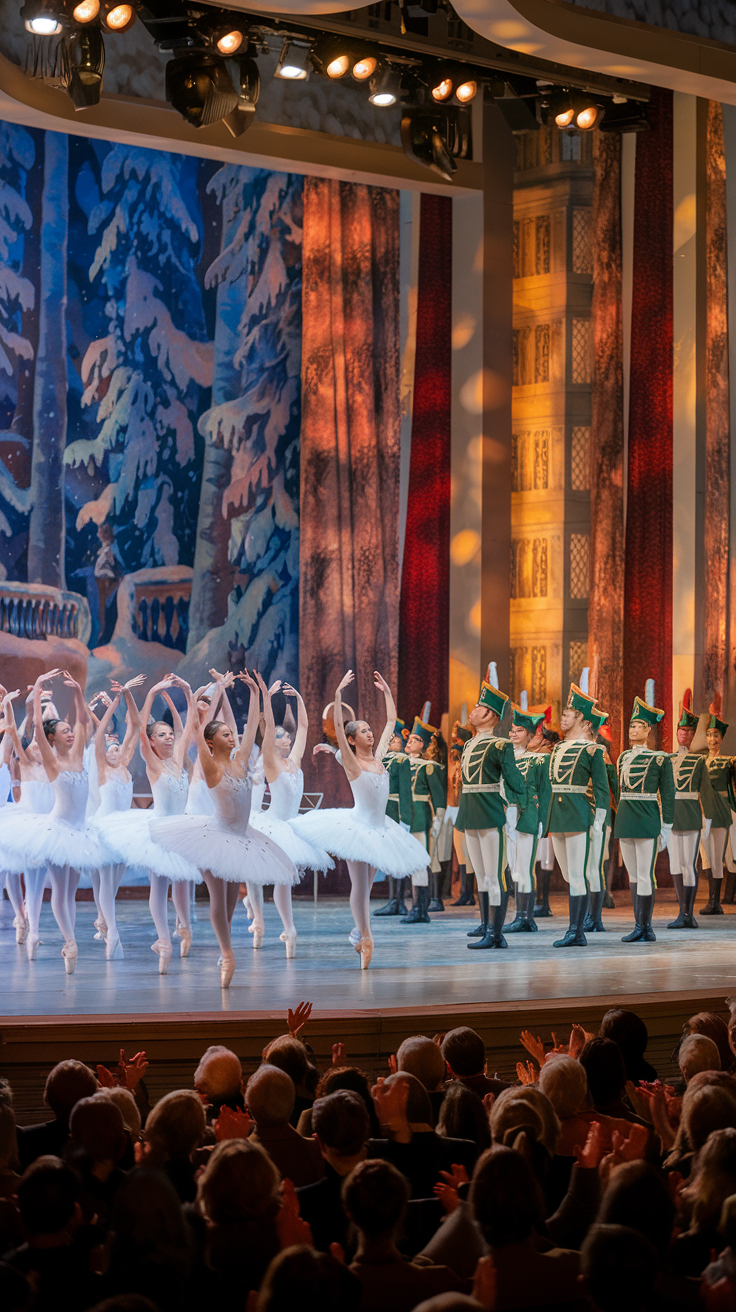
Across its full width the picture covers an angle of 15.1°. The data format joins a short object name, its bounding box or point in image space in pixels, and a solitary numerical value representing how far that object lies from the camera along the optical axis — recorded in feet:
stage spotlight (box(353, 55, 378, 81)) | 60.13
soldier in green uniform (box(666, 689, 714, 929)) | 63.38
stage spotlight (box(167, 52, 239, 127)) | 56.24
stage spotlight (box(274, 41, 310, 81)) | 60.95
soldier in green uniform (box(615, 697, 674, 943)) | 58.29
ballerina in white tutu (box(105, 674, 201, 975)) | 46.26
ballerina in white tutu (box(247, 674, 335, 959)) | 48.83
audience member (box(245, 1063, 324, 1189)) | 19.13
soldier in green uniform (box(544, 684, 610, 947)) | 57.11
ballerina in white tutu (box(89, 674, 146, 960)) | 48.65
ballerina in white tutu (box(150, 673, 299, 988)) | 40.65
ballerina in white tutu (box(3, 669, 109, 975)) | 45.70
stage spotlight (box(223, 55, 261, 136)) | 58.34
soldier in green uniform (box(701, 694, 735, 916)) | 70.23
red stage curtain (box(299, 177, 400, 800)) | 83.10
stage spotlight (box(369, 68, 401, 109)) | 61.98
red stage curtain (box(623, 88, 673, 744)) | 80.02
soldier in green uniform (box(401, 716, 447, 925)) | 68.85
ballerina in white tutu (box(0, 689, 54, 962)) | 50.78
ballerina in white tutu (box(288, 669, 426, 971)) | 45.78
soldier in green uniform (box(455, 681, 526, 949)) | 54.85
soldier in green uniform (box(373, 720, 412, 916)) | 68.59
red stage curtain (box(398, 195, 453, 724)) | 82.94
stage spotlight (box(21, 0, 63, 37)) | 50.21
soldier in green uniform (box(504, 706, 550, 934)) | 61.98
